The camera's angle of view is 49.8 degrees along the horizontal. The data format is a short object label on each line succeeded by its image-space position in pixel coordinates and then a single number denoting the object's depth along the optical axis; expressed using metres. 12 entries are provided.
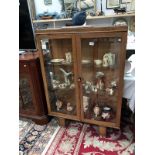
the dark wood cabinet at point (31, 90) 1.77
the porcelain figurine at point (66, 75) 1.78
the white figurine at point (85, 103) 1.76
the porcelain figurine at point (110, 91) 1.67
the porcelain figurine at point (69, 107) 1.87
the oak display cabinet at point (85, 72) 1.44
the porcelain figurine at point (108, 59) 1.56
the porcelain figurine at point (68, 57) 1.65
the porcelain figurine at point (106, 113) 1.72
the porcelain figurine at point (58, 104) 1.93
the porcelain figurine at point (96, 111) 1.78
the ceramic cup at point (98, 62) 1.64
